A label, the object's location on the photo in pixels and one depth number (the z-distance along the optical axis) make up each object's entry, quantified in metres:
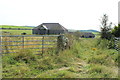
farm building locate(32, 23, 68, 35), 39.09
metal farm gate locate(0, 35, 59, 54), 6.70
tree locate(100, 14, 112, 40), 18.76
